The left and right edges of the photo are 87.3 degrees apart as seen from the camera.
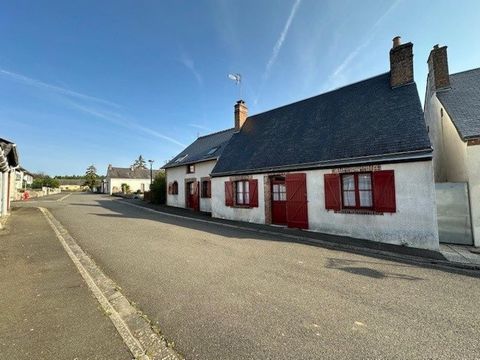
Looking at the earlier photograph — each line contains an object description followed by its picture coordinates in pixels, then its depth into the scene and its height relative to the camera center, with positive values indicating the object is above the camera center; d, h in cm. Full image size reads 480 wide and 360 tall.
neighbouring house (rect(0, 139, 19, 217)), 1194 +110
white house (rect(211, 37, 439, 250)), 779 +80
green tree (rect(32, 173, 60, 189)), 5109 +250
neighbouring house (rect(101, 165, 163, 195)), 4820 +272
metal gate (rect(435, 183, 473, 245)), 796 -90
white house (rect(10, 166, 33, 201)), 2617 +209
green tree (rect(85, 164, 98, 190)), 6393 +344
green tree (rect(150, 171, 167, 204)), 2275 +19
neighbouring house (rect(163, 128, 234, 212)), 1719 +152
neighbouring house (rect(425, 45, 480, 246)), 778 +178
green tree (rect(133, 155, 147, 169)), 8802 +1073
